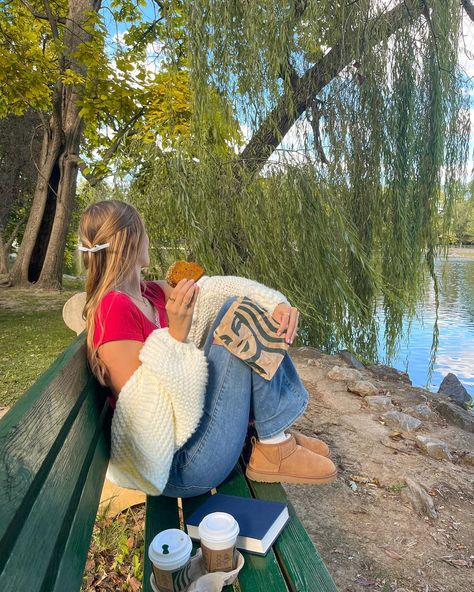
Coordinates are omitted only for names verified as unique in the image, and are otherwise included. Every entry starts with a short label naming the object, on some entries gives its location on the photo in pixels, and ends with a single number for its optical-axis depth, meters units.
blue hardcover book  1.52
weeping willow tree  4.88
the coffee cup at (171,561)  1.34
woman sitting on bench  1.71
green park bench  0.83
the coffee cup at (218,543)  1.38
